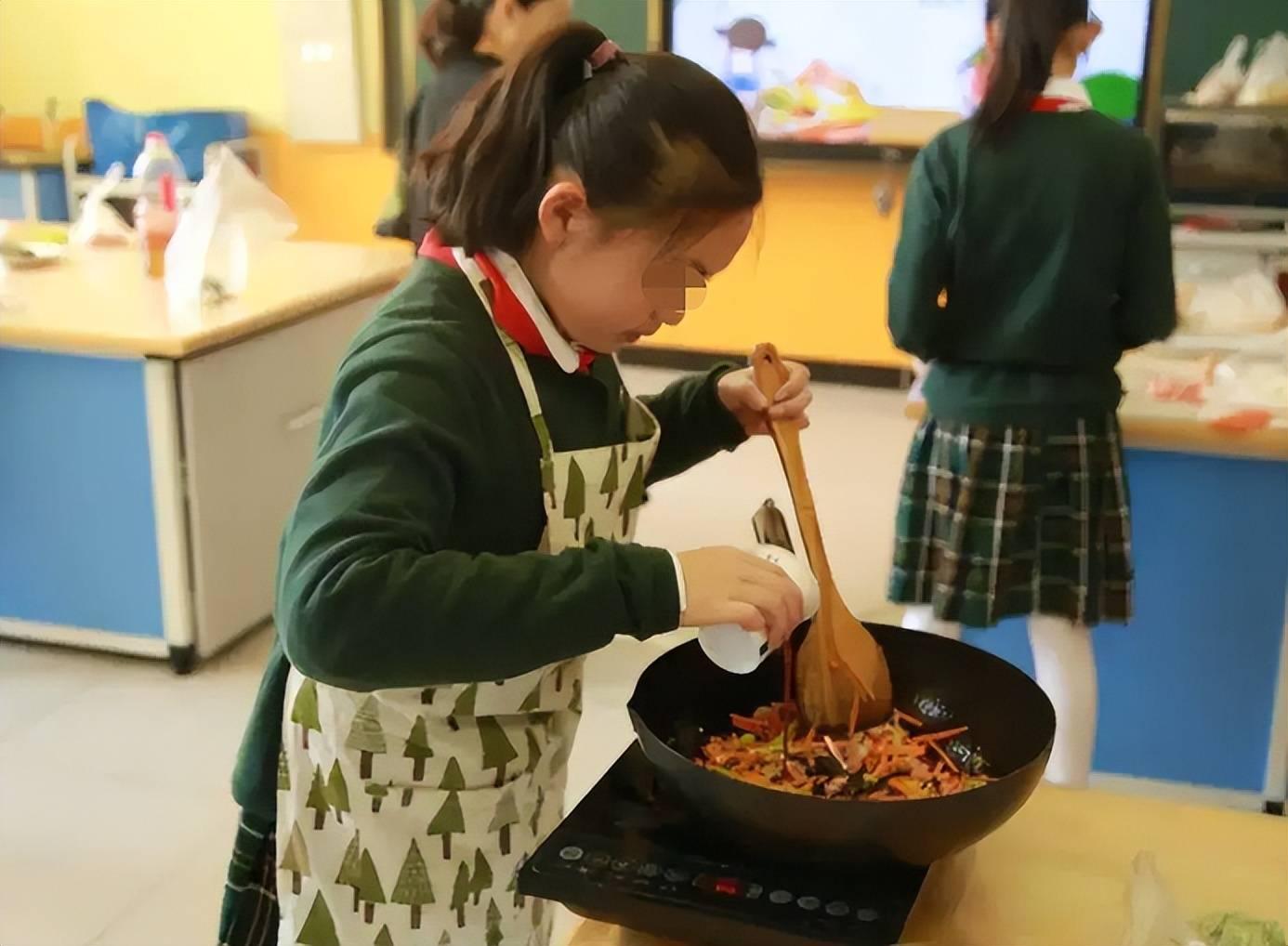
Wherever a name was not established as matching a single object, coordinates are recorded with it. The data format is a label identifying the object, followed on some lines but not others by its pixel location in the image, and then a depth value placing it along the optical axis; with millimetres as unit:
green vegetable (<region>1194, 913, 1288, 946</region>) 764
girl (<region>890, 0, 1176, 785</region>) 1782
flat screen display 4035
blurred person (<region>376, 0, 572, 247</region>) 2332
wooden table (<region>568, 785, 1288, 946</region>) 799
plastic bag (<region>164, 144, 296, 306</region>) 2467
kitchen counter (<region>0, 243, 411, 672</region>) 2336
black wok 734
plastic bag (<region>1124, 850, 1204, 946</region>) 767
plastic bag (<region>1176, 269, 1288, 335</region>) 2189
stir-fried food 883
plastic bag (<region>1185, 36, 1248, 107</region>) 3568
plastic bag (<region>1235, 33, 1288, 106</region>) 3496
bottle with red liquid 2666
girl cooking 762
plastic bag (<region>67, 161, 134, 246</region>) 2979
